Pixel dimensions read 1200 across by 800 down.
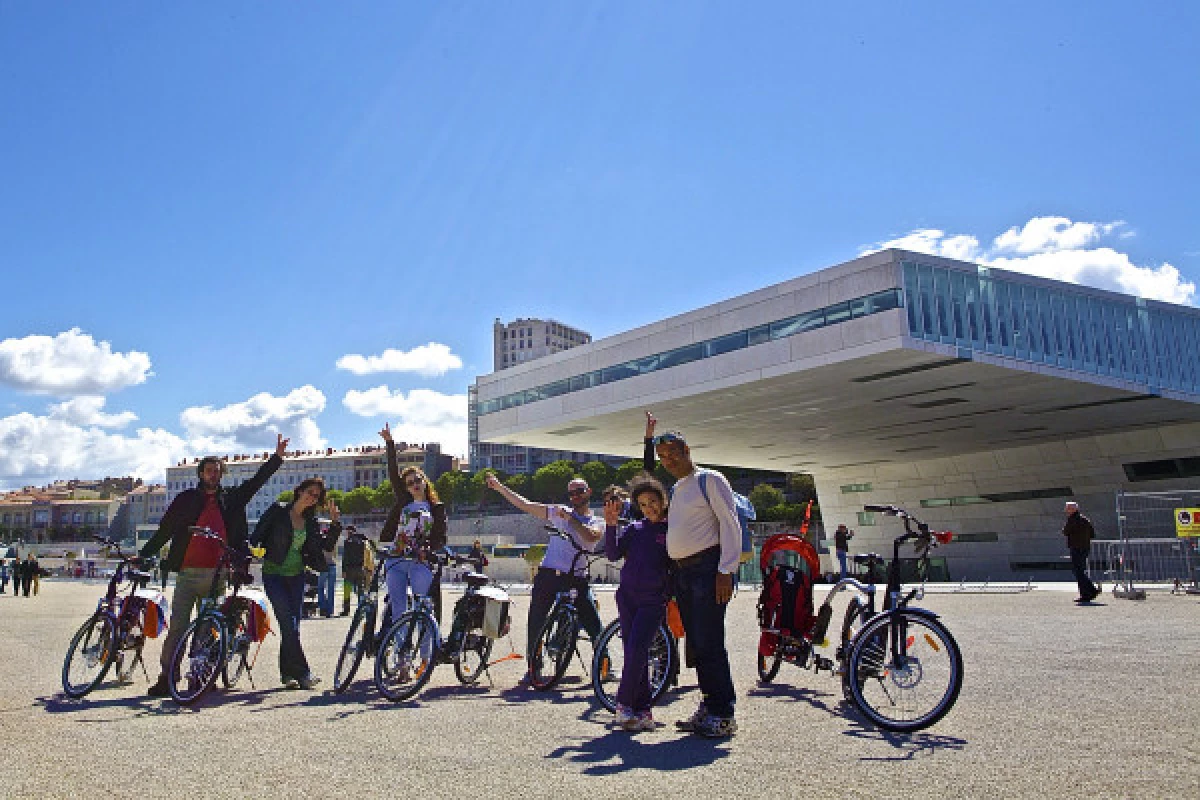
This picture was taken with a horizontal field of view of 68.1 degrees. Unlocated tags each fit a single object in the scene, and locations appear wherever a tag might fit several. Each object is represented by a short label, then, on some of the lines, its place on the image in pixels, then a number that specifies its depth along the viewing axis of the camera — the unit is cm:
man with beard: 667
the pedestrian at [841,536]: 1692
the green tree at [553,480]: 10575
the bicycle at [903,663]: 474
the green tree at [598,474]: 10356
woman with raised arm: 684
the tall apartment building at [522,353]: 14638
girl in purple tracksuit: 496
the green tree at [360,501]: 12489
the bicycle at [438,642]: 610
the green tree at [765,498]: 8859
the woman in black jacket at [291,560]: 694
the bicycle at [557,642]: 666
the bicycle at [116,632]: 659
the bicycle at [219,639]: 611
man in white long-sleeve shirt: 476
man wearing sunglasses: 688
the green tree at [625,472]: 9410
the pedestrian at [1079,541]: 1470
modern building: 3127
